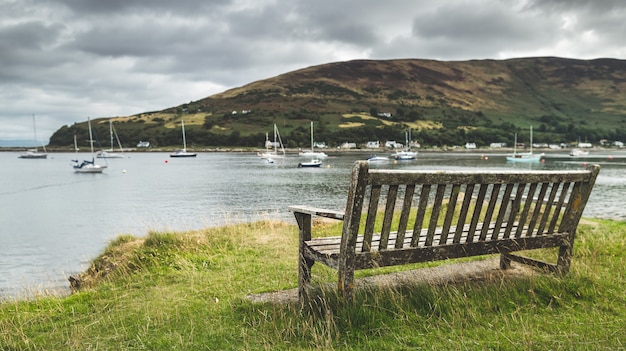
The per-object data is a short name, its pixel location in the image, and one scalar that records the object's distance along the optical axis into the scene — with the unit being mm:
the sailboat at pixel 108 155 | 137250
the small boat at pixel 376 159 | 103138
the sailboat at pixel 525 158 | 103812
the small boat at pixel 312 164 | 83875
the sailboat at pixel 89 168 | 76562
